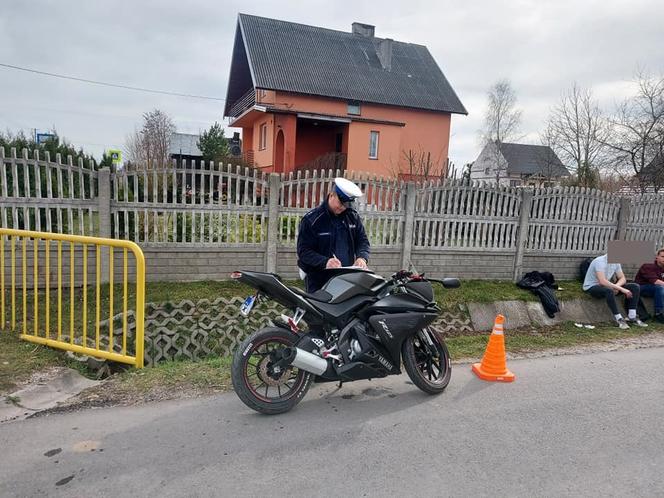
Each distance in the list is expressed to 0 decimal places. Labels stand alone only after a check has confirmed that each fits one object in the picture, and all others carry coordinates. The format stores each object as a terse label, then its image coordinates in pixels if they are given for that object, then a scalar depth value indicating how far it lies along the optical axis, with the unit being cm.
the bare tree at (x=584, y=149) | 2032
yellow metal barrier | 439
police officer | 407
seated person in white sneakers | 751
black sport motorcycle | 359
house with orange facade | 2302
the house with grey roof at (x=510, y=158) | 4693
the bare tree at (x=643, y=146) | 1717
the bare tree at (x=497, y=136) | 4341
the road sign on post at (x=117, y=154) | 1742
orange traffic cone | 462
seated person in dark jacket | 770
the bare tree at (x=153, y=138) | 3170
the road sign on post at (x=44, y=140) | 970
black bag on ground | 780
